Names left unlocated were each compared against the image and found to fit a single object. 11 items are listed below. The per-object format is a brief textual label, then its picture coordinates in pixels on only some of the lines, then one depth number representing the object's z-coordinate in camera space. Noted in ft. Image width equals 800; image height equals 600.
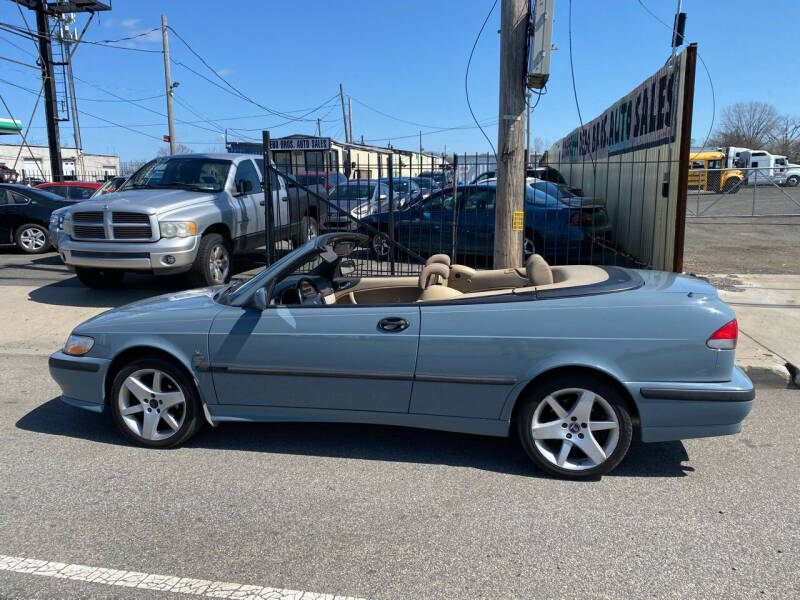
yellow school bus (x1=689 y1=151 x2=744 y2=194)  111.65
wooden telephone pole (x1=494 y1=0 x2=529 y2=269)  20.57
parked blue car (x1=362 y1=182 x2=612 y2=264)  35.22
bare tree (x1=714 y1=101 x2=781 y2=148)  222.89
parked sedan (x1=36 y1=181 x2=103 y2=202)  51.03
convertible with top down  11.71
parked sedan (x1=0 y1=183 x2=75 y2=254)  42.32
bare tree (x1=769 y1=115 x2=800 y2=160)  204.03
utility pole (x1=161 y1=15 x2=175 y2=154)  97.09
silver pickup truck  26.86
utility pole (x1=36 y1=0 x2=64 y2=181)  64.23
